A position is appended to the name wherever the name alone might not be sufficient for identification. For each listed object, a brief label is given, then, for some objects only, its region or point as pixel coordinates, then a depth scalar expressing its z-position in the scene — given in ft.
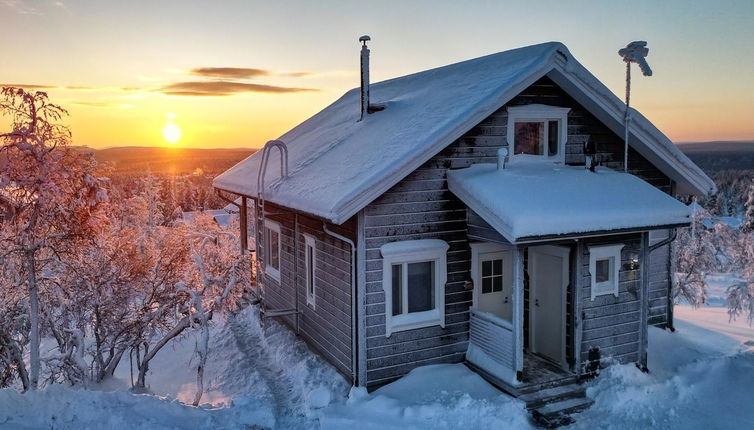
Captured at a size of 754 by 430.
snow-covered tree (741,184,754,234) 129.72
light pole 35.94
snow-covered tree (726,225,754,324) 55.31
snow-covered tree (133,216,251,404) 38.70
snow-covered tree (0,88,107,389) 33.73
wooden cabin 31.17
